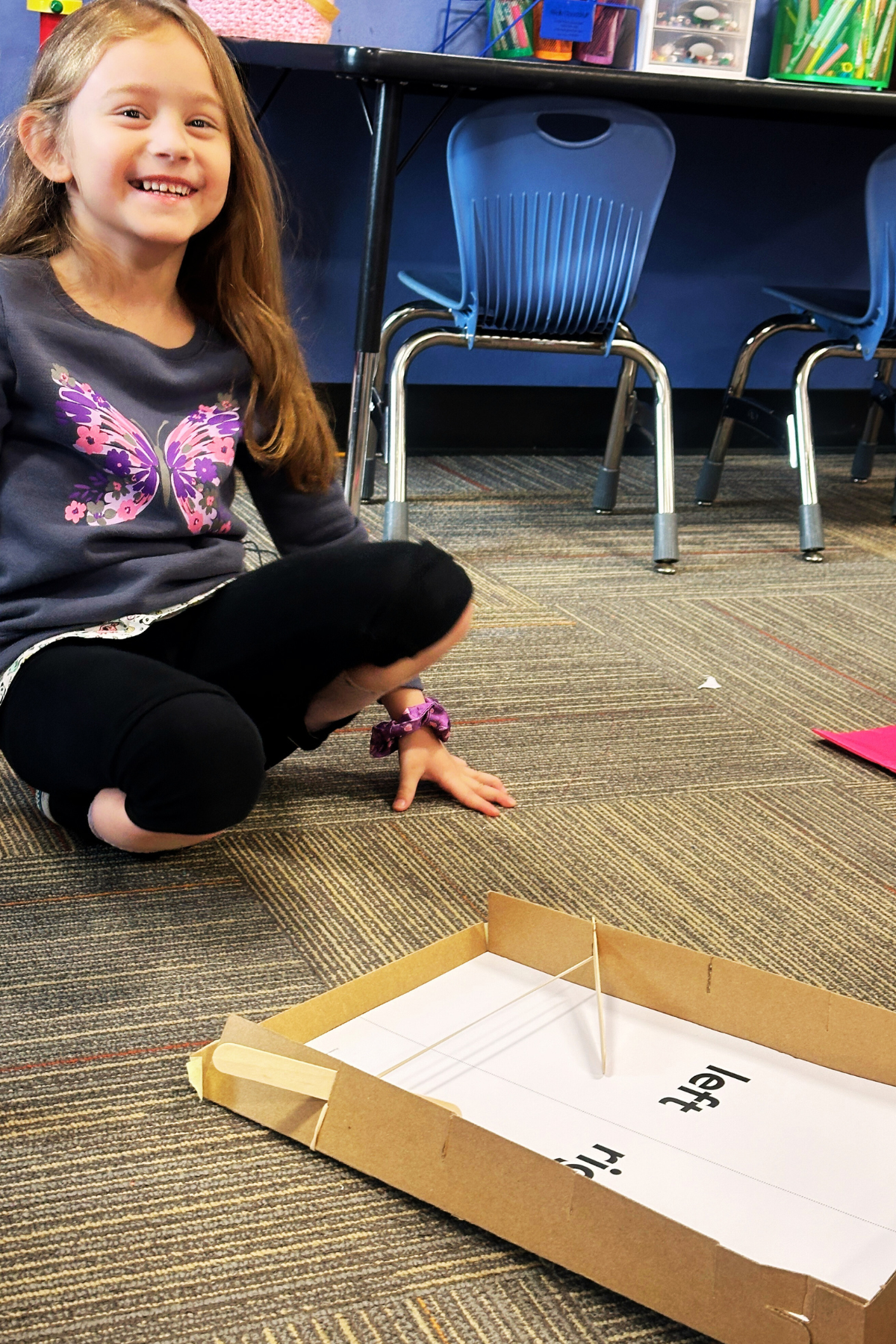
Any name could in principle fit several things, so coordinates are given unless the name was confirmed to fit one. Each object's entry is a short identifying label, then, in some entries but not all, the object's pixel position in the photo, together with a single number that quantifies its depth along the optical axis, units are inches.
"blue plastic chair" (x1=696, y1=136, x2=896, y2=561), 85.5
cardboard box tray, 24.0
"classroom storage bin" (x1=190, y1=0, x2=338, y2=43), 78.5
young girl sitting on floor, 39.6
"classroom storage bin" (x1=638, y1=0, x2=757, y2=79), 95.2
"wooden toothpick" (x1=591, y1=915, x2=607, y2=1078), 32.7
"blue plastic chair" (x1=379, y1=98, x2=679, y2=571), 76.2
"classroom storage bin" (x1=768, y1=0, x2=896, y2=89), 98.2
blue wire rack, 93.4
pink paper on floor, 55.7
